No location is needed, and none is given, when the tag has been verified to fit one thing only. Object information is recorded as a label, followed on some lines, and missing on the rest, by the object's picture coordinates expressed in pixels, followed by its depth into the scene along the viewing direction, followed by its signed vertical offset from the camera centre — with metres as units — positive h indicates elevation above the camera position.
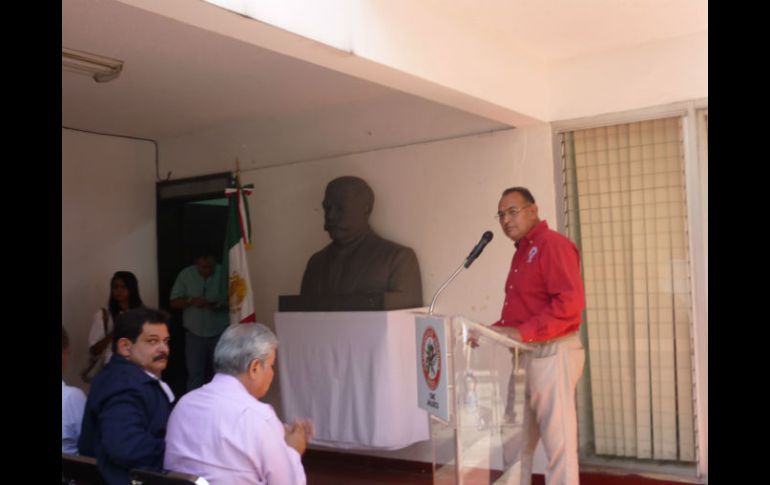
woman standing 6.70 -0.27
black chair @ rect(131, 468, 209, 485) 2.42 -0.58
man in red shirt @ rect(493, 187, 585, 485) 4.11 -0.32
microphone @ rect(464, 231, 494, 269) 3.61 +0.11
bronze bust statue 5.98 +0.13
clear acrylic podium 3.53 -0.60
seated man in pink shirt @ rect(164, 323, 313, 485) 2.61 -0.48
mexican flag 6.75 +0.20
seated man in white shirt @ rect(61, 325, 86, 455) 3.42 -0.55
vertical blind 5.16 -0.06
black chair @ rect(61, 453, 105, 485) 2.82 -0.65
